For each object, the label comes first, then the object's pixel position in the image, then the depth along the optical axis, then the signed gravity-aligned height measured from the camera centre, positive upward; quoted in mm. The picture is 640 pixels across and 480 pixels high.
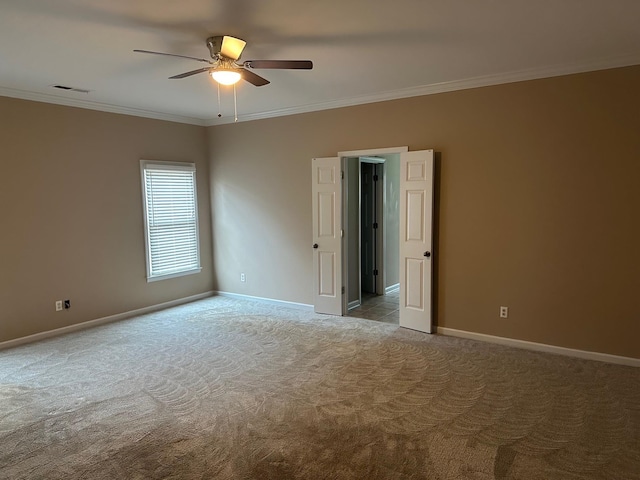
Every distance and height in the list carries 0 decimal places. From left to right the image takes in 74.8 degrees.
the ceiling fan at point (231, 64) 2982 +1039
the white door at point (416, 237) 4695 -402
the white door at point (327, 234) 5453 -416
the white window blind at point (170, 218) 5906 -193
